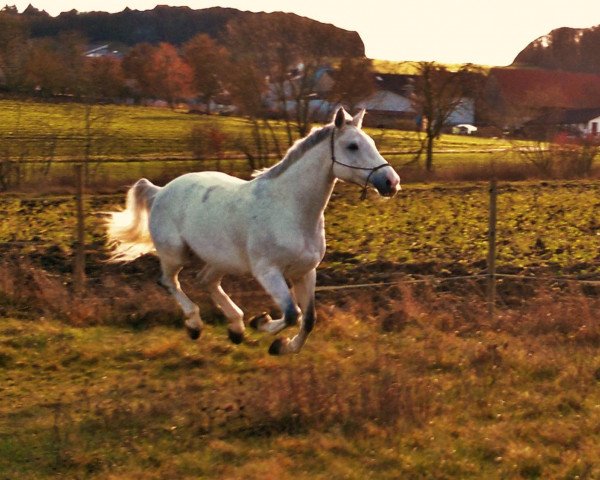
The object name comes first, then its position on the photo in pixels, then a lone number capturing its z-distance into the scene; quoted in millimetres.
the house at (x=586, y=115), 50125
